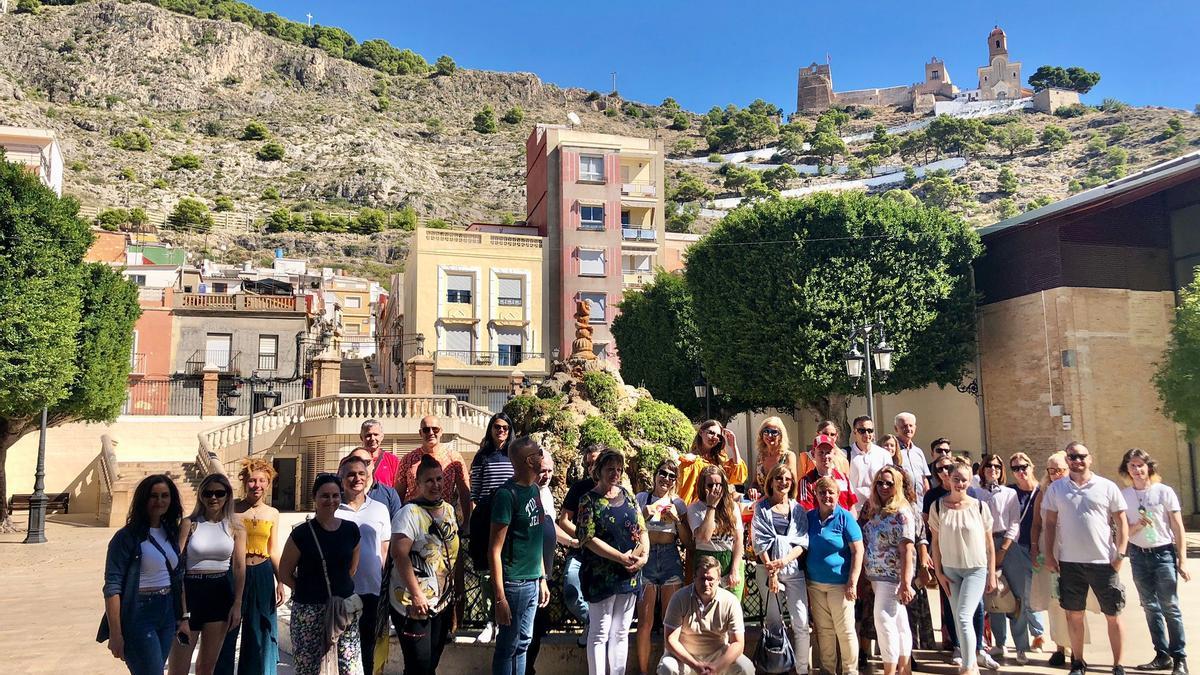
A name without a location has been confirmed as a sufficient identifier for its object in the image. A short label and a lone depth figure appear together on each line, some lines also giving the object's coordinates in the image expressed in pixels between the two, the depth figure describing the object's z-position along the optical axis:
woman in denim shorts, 6.50
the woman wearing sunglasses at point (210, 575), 5.48
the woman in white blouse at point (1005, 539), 7.75
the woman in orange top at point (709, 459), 7.22
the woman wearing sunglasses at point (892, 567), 6.50
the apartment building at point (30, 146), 43.22
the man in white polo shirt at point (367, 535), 5.76
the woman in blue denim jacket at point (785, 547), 6.58
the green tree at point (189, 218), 90.75
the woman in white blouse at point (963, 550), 6.79
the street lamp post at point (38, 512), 19.72
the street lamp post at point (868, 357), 16.95
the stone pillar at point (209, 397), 31.27
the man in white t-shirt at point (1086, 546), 6.89
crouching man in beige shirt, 5.88
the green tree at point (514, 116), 132.00
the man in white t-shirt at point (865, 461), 8.17
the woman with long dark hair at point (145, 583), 5.16
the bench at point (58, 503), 26.86
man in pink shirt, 7.44
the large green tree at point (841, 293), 26.08
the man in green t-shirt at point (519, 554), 5.59
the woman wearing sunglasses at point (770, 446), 7.63
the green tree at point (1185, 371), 19.84
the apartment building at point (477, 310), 42.78
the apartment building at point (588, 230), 45.00
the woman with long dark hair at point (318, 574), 5.36
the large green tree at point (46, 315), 19.86
